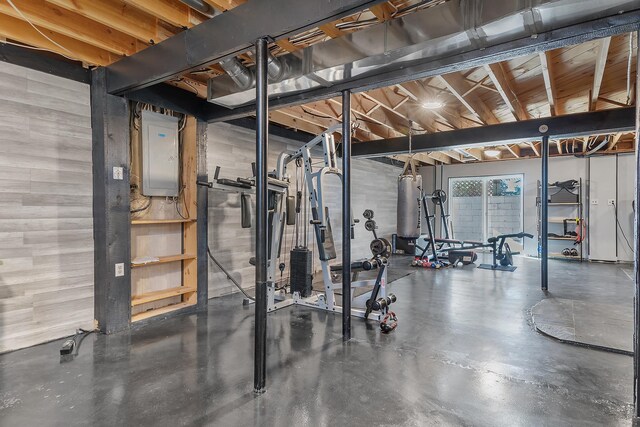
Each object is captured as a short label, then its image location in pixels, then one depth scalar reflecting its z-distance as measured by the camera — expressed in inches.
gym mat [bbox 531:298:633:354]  117.4
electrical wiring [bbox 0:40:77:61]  106.5
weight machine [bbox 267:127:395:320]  143.8
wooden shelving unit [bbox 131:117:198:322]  145.5
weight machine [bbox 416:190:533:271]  267.1
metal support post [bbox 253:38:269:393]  85.7
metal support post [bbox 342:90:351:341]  123.6
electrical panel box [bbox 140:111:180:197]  141.6
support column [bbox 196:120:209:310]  159.9
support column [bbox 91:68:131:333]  123.9
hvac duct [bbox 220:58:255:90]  111.3
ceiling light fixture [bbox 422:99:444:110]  168.9
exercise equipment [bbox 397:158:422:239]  238.4
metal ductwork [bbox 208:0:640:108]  76.0
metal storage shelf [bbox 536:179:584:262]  312.7
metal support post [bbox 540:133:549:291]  193.7
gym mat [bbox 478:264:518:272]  262.4
